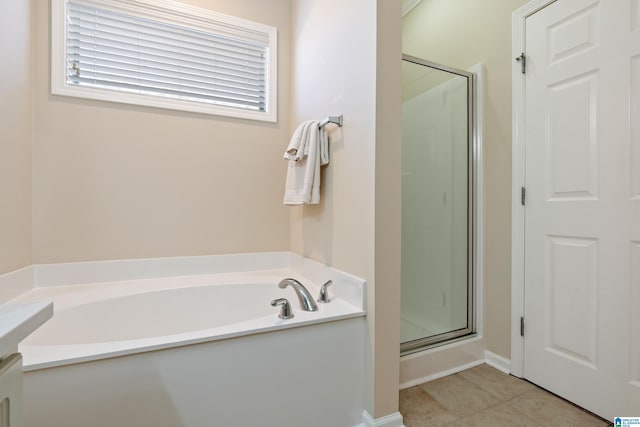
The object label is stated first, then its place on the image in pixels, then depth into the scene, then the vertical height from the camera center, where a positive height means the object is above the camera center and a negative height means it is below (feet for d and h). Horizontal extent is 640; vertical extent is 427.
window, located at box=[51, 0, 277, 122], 5.92 +3.33
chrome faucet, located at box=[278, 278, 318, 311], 4.52 -1.30
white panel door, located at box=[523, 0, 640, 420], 4.36 +0.12
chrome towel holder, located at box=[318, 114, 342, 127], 5.12 +1.54
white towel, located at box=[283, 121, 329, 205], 5.46 +1.01
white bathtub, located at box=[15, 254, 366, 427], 3.18 -1.91
